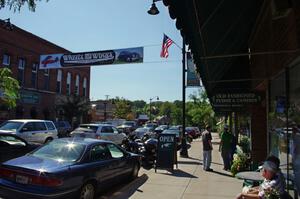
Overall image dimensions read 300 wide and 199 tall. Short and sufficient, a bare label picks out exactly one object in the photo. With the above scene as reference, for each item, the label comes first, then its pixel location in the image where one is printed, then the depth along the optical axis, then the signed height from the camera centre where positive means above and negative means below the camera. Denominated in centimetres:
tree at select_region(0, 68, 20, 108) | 1430 +130
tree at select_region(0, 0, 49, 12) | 852 +269
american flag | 2205 +450
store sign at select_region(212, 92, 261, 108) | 1184 +72
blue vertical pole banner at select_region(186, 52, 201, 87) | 1930 +225
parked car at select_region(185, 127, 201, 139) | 4238 -155
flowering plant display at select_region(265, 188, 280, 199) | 501 -102
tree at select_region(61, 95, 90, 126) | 3997 +105
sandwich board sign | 1285 -119
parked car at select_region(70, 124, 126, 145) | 2048 -88
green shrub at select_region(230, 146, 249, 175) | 1166 -144
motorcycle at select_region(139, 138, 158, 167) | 1414 -137
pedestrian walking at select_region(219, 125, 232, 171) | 1339 -107
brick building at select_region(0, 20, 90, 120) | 3338 +433
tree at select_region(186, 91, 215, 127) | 6419 +148
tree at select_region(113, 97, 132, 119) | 8556 +205
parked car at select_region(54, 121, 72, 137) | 2856 -95
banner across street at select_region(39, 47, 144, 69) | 2698 +463
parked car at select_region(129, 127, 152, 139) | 3381 -128
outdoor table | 607 -99
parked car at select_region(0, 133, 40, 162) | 1198 -109
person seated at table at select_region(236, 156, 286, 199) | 514 -88
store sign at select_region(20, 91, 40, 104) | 3484 +185
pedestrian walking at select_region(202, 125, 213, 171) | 1321 -111
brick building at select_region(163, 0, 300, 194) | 560 +144
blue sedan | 700 -115
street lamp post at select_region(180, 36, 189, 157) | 1817 -41
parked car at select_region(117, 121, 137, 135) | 3912 -126
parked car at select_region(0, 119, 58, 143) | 1905 -72
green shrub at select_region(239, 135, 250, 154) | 1520 -110
